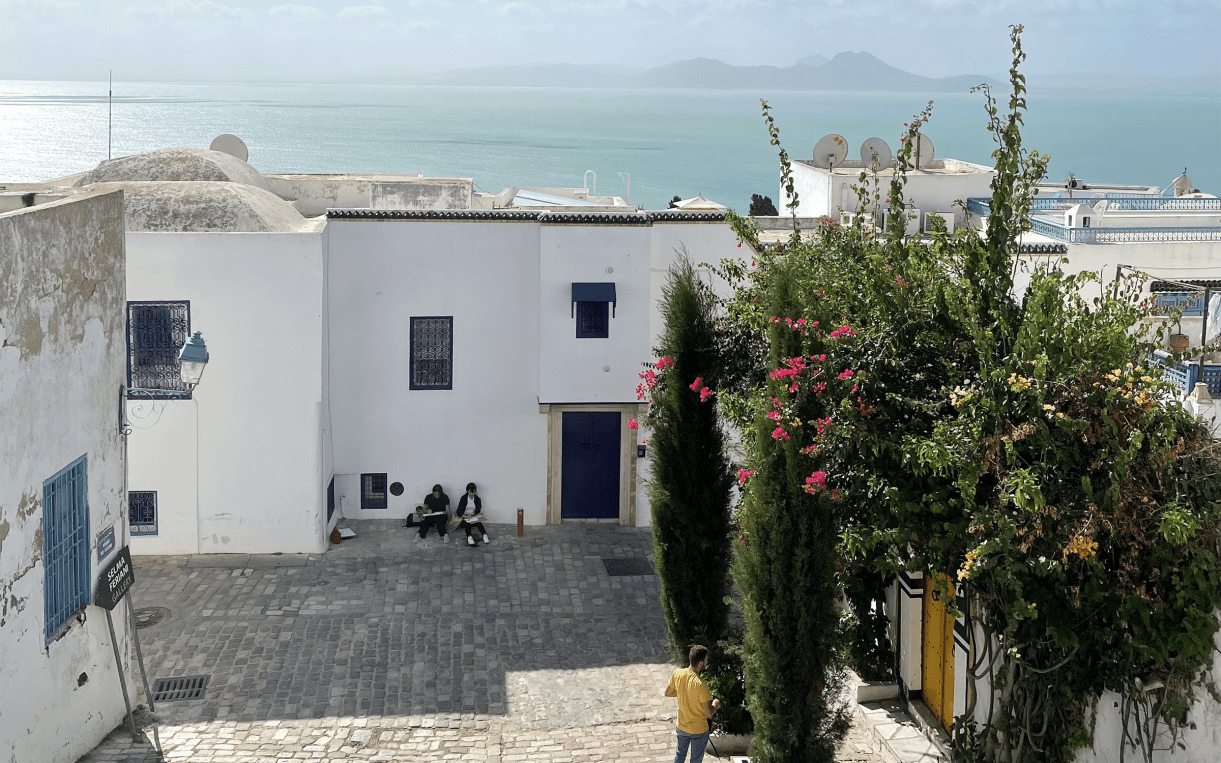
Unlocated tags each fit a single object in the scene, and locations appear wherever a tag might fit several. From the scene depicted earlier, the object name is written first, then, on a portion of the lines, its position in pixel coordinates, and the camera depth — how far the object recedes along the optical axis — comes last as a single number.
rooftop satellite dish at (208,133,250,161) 26.33
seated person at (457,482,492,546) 19.78
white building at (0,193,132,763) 11.02
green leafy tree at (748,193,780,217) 38.18
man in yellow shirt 11.54
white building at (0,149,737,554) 18.34
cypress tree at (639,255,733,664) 13.66
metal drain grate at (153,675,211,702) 14.33
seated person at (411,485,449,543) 19.78
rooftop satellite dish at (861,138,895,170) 27.58
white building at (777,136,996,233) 26.47
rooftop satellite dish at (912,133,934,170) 29.25
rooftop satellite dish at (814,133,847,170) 29.73
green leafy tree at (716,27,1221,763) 9.33
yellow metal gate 12.80
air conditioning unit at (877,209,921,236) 24.12
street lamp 16.16
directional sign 13.09
